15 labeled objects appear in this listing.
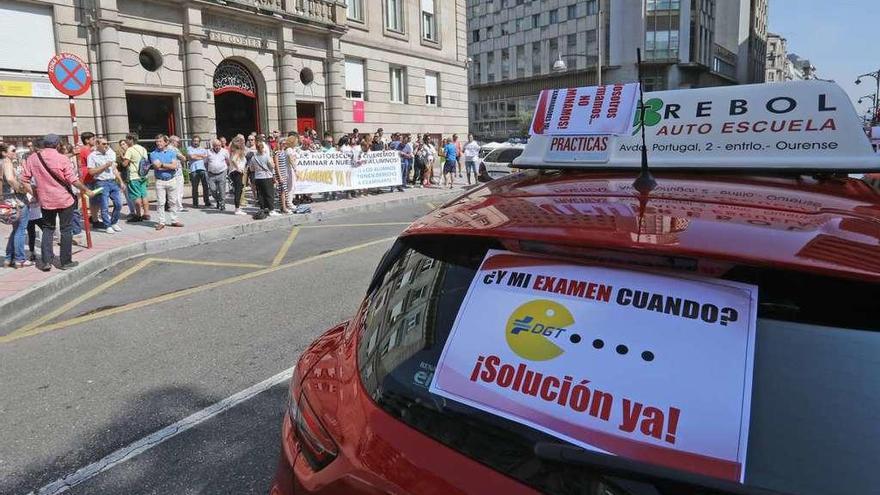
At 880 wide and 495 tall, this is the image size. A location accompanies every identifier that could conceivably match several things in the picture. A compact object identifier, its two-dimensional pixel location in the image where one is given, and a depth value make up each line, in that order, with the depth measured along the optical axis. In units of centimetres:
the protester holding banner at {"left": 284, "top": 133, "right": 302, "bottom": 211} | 1358
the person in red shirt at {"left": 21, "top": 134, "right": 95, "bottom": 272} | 759
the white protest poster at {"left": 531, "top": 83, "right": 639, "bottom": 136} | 267
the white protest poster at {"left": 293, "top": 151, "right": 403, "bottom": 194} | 1488
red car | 118
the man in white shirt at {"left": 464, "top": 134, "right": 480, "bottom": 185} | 2198
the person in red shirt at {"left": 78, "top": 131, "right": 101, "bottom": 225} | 1056
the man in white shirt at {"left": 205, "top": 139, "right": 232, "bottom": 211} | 1345
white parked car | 2047
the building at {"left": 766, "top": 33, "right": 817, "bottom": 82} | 12444
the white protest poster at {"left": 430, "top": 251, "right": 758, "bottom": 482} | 121
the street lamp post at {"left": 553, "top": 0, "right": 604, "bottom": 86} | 2745
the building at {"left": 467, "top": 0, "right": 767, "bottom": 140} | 5966
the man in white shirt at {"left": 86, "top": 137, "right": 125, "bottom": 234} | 1051
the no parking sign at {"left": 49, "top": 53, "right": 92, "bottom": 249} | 902
